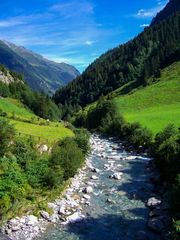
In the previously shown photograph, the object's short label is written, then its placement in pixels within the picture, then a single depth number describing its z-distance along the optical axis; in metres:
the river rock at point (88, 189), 25.62
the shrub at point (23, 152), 25.81
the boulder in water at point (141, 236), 17.84
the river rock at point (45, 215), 20.34
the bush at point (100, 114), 71.86
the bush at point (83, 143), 34.74
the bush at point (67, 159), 26.79
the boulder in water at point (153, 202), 22.10
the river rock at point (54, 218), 20.20
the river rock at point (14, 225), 18.71
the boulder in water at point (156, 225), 18.45
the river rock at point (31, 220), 19.36
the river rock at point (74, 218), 20.22
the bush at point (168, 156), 24.74
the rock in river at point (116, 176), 29.41
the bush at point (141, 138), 42.36
